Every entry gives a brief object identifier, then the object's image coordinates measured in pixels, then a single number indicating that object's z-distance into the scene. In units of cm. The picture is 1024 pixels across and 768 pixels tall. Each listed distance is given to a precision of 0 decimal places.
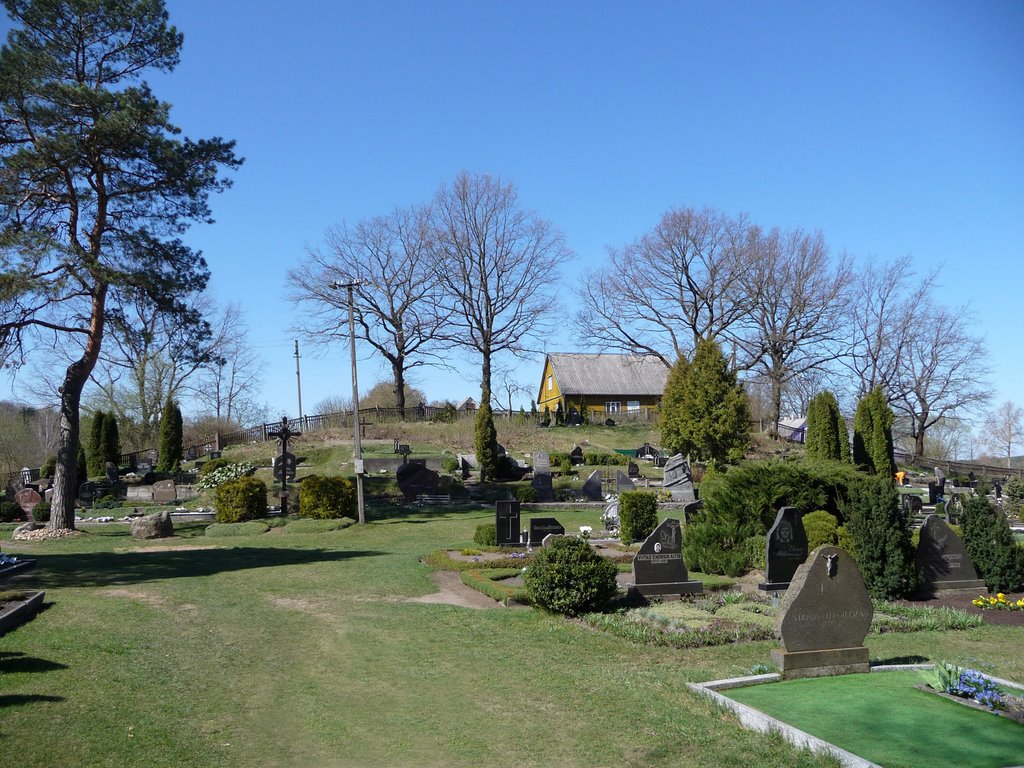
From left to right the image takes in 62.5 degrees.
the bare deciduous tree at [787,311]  5028
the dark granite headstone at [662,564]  1261
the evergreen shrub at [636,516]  1934
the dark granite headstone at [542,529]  1844
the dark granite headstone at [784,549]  1293
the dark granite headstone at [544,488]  3081
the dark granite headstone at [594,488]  3044
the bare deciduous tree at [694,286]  5038
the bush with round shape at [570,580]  1144
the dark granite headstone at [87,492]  3200
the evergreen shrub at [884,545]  1270
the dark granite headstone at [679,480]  2855
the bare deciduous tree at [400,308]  5469
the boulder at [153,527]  2167
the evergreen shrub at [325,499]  2548
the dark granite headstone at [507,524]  1866
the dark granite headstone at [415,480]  3116
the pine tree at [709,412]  3394
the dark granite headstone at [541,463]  3388
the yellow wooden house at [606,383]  6444
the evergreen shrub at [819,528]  1488
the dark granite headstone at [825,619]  795
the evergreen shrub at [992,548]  1331
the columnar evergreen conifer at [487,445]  3681
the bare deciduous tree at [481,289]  5450
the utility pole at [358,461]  2461
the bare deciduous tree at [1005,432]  7188
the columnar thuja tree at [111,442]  4259
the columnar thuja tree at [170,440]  4194
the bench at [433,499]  3081
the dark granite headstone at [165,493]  3167
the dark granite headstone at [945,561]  1342
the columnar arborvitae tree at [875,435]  3903
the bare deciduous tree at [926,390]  5256
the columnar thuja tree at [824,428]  3884
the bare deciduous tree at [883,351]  5331
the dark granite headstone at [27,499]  2755
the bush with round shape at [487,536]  1877
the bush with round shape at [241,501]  2512
